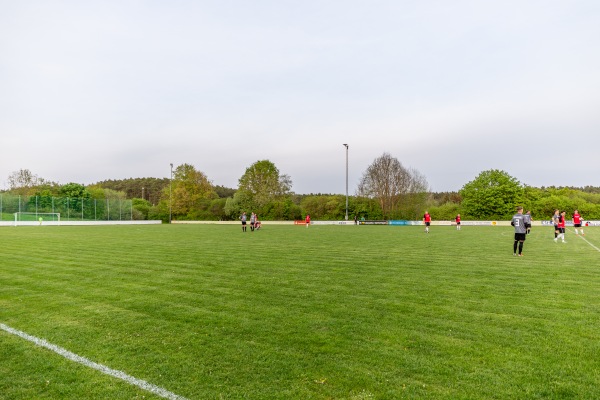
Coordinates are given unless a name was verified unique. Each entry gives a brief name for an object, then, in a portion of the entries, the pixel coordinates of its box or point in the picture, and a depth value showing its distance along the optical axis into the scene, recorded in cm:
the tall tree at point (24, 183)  7381
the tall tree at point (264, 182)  7318
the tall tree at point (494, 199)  6241
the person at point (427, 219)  3444
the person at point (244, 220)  3435
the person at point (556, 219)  2297
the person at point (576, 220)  2873
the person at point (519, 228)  1487
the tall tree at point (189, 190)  7638
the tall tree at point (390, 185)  6462
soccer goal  4828
